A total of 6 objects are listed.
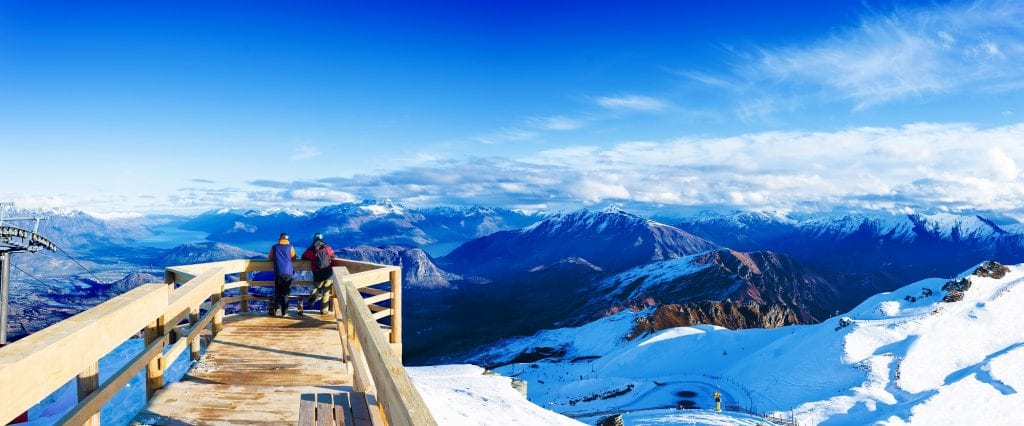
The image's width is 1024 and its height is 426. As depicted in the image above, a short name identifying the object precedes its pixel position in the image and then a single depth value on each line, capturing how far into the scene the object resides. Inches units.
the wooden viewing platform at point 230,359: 118.3
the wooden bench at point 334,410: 181.5
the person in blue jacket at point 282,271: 479.2
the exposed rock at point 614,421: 1198.3
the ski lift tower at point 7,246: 1293.1
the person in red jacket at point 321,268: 498.0
